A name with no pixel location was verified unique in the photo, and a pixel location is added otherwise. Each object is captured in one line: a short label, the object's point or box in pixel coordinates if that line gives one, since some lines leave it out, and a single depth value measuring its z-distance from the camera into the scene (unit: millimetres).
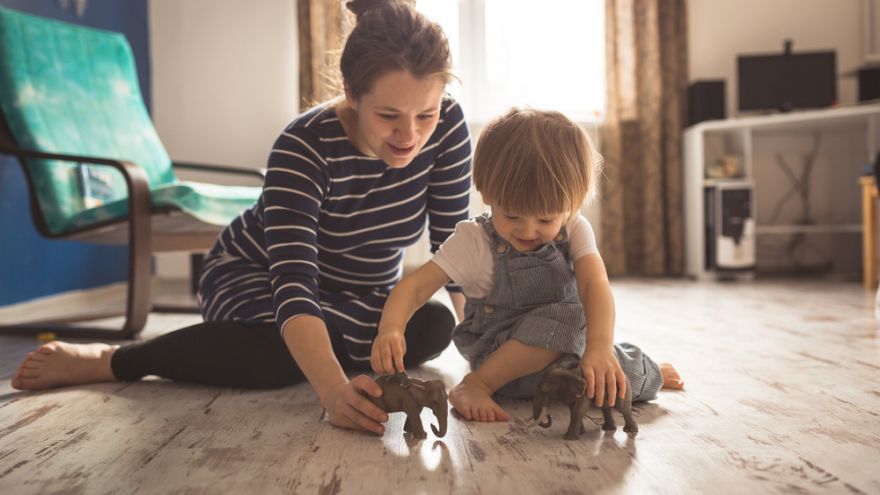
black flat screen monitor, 3795
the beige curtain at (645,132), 3859
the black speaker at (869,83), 3598
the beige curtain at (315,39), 3715
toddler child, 1008
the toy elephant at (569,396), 919
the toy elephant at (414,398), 931
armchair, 2008
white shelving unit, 3533
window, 3930
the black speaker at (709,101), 3758
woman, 1118
